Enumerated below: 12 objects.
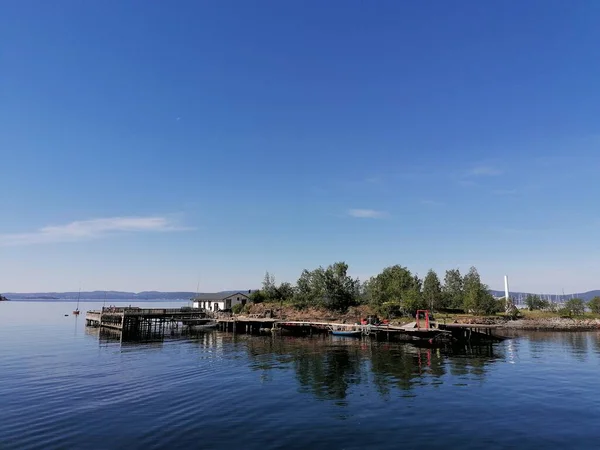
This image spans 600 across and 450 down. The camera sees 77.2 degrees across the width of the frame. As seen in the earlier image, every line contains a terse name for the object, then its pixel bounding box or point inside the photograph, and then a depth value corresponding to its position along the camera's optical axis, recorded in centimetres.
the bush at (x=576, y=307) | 12546
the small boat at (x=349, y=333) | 7856
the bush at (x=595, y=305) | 13025
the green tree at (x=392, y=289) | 11600
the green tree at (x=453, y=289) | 13690
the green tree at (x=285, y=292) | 13025
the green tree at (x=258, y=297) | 12767
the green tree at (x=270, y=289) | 12979
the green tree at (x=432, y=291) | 12930
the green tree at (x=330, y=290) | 11900
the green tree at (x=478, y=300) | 12412
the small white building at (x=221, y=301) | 12825
